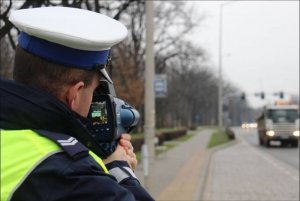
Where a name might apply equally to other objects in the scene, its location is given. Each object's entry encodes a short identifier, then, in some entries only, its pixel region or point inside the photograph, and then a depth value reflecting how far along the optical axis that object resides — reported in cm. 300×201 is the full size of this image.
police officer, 138
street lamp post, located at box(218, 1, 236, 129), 6122
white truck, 3680
